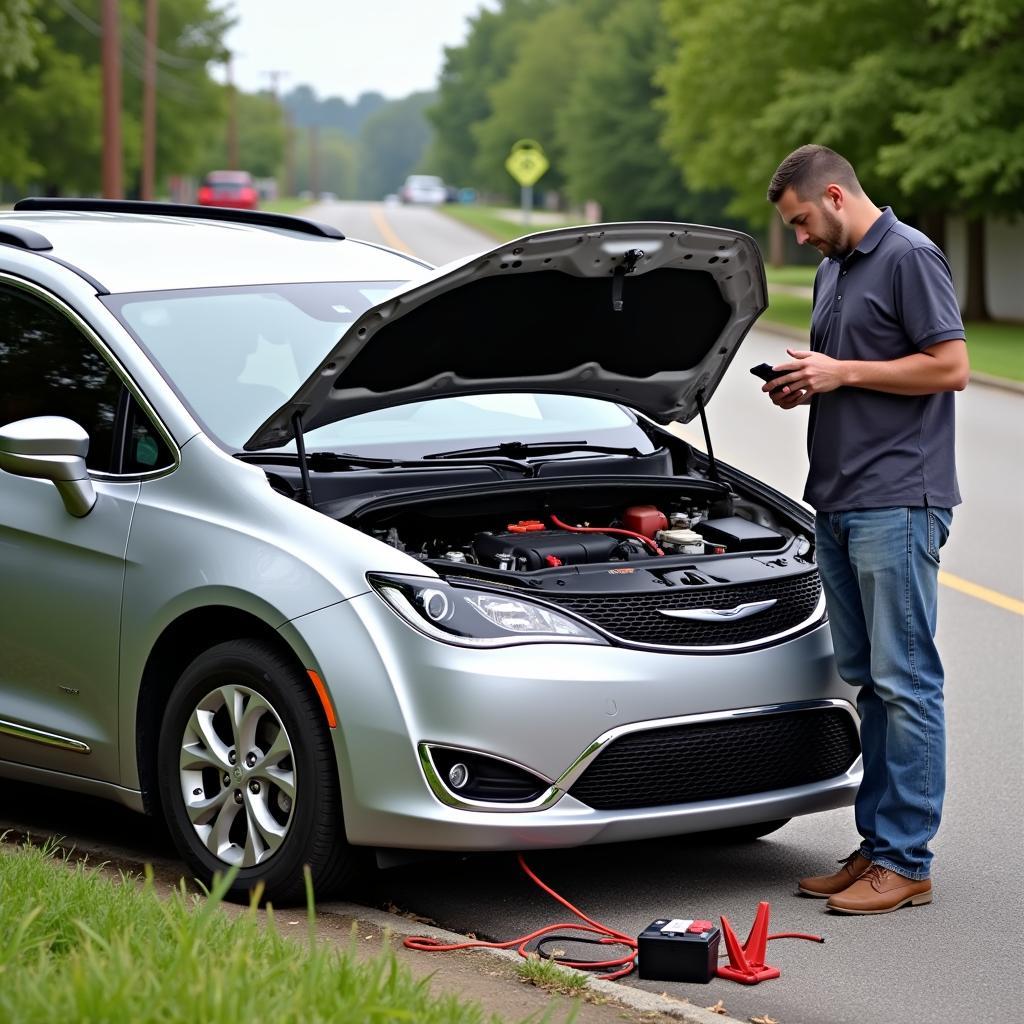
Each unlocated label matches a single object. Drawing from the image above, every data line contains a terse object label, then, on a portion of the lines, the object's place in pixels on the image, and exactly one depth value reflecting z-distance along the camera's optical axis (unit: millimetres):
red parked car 76125
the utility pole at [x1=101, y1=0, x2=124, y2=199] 32625
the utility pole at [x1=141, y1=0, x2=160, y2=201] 49438
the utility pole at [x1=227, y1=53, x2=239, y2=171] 93812
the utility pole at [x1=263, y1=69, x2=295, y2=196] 160362
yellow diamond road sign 65562
